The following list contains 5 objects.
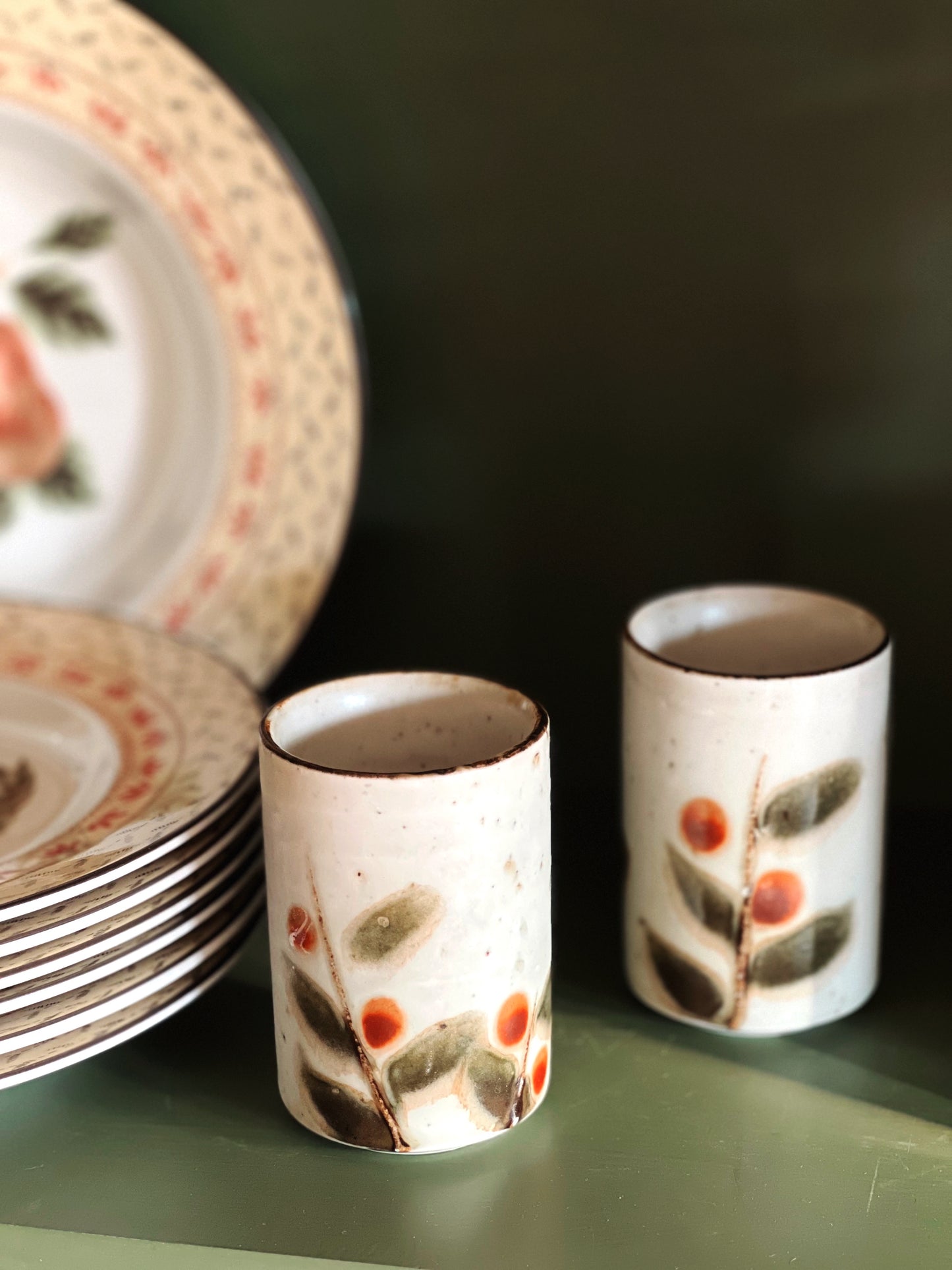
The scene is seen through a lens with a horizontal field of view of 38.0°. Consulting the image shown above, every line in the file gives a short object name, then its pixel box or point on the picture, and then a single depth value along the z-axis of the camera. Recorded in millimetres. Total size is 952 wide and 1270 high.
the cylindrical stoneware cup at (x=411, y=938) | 413
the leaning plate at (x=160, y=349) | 604
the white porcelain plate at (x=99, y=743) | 465
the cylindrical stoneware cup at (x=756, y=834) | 468
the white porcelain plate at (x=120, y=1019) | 429
